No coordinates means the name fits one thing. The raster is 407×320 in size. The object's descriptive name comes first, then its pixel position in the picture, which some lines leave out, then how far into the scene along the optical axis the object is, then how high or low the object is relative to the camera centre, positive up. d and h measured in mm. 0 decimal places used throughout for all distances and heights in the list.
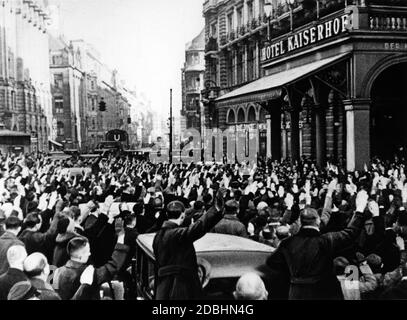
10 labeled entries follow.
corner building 18547 +2201
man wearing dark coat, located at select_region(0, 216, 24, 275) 6848 -1066
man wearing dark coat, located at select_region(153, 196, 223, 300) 5785 -1134
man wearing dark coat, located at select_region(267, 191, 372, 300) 5836 -1157
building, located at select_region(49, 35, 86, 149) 28781 +2835
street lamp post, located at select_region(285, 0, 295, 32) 26328 +6618
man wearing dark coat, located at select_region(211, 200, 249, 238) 7711 -1049
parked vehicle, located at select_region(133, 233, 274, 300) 5820 -1172
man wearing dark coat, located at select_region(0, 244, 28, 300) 5711 -1191
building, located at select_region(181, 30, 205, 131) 48303 +6208
